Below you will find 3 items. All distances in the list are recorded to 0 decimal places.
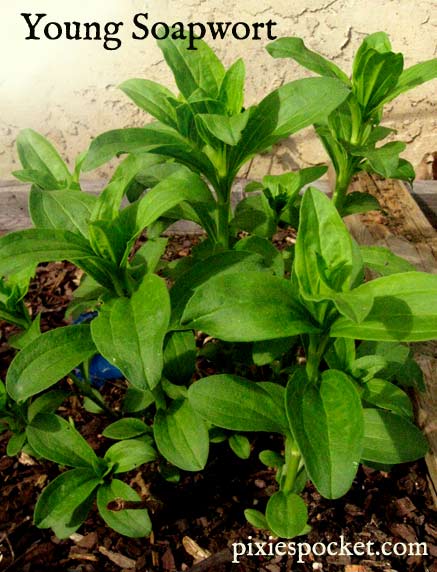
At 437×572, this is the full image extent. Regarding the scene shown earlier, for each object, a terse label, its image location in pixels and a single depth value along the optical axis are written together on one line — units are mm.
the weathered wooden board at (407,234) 460
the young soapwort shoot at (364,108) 386
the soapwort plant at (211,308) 297
